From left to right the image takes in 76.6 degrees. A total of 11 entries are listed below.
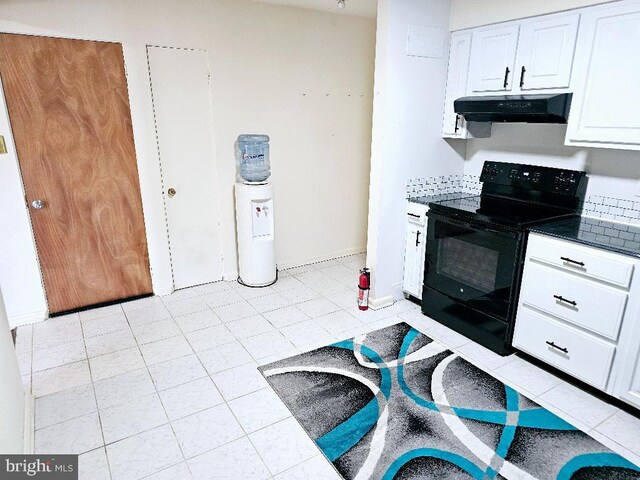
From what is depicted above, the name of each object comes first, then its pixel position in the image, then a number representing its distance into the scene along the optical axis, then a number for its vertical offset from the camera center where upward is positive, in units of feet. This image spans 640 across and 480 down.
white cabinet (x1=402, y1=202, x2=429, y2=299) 10.63 -3.03
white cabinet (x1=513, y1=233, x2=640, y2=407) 6.98 -3.28
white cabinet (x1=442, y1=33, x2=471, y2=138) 10.06 +1.28
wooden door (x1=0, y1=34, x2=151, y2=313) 9.55 -0.79
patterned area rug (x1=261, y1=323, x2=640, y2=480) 6.16 -4.87
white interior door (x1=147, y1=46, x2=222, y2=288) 10.97 -0.81
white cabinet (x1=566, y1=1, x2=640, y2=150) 7.26 +1.01
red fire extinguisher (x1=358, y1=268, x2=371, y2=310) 11.00 -4.14
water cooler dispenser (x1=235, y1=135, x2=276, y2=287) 12.02 -2.38
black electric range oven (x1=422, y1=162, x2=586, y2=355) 8.67 -2.44
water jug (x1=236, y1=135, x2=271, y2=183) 12.30 -0.76
